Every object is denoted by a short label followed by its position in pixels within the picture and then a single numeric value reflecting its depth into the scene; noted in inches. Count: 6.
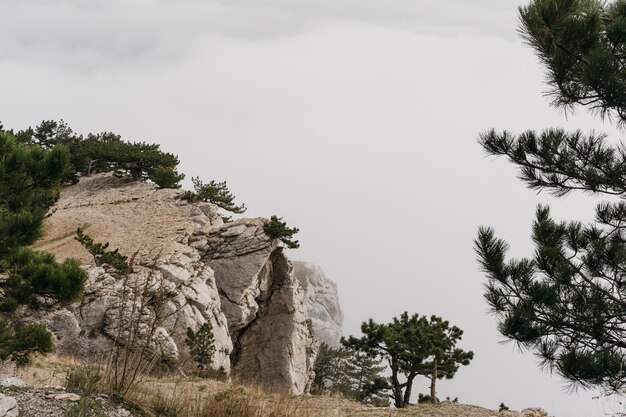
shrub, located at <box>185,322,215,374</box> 819.4
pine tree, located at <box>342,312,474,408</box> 847.7
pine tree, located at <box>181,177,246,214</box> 1360.7
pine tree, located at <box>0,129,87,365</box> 319.3
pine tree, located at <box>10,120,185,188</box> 1494.8
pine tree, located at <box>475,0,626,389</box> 309.1
